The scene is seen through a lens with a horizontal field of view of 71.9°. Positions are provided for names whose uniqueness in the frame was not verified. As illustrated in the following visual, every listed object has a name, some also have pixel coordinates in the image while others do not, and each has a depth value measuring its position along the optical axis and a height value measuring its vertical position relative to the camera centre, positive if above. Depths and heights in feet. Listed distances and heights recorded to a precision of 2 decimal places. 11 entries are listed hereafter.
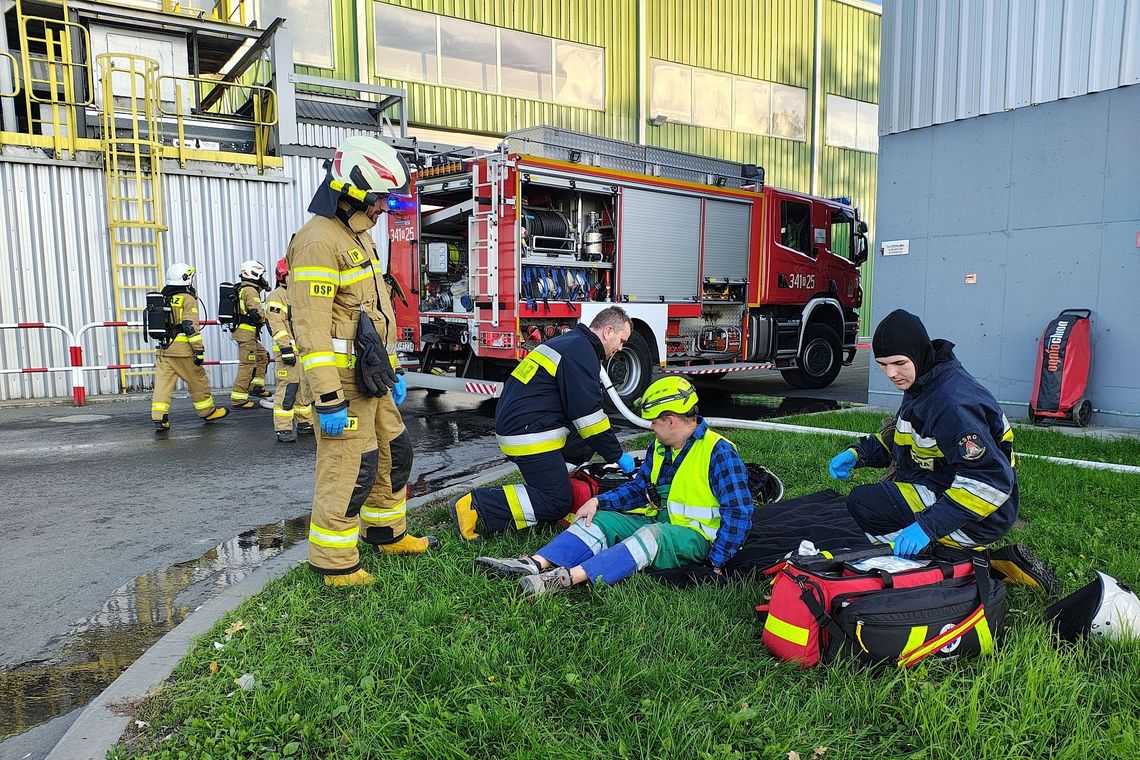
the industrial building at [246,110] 36.11 +11.50
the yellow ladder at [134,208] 36.42 +3.98
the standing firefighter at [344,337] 11.58 -0.69
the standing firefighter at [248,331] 31.48 -1.58
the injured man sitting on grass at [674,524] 11.28 -3.49
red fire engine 28.66 +1.25
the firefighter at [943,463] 9.99 -2.38
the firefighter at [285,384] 24.95 -2.88
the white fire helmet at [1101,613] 9.21 -3.83
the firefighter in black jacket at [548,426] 14.01 -2.47
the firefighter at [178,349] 26.84 -1.94
